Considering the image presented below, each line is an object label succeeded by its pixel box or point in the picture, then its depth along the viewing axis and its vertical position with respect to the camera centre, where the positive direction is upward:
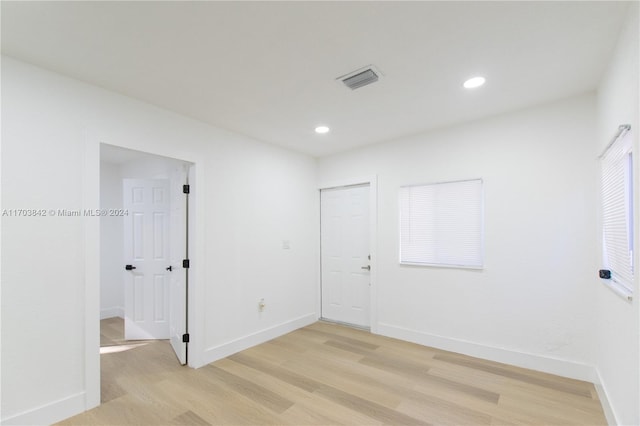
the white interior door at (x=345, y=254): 4.40 -0.62
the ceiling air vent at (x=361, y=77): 2.27 +1.10
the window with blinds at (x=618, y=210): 1.76 +0.02
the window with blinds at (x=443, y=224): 3.38 -0.12
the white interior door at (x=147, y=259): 4.00 -0.60
